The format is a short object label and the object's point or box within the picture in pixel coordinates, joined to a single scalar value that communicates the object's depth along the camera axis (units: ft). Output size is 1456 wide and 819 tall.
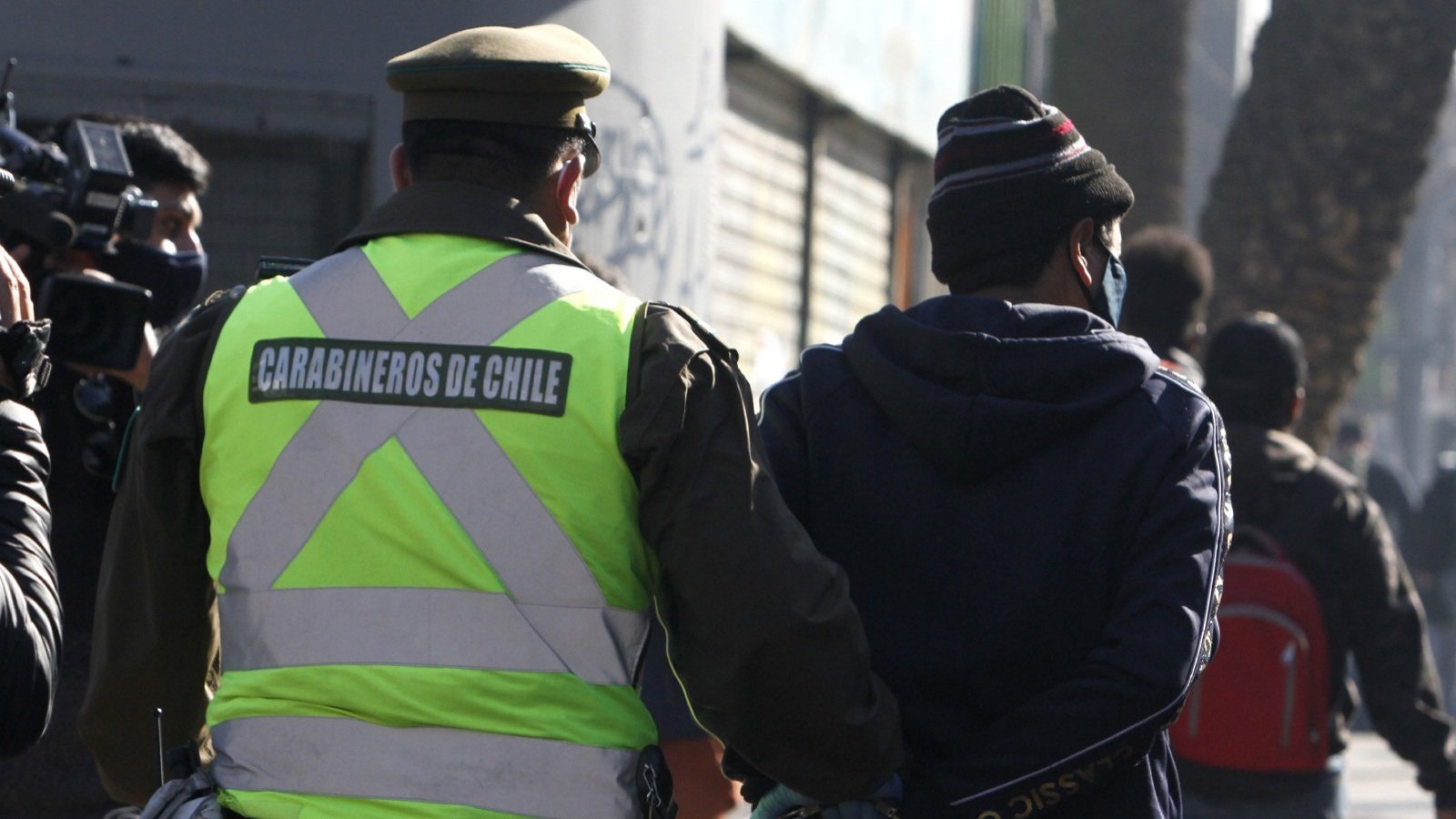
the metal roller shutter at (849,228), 74.54
